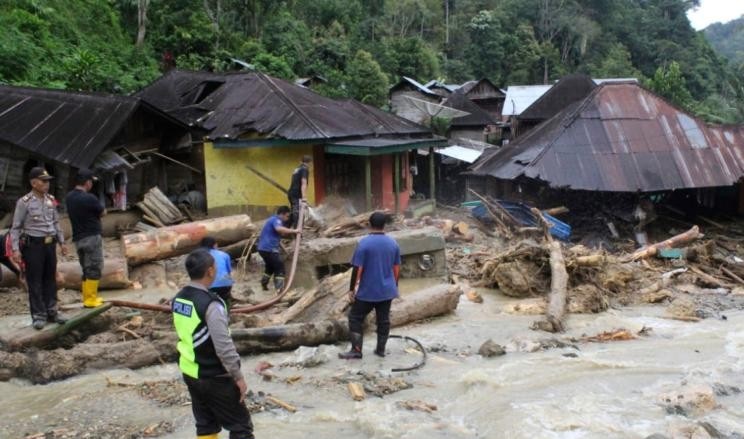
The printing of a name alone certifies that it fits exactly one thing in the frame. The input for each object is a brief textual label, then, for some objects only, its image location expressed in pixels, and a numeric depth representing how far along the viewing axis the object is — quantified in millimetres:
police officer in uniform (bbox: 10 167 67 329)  7125
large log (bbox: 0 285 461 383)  6926
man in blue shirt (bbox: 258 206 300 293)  10352
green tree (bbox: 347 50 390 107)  36875
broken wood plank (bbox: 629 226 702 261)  14469
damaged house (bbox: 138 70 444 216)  17562
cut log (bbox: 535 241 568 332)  9336
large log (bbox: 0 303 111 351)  7195
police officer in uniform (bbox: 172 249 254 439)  4223
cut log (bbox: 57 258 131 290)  10203
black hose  7246
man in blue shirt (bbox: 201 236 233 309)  6699
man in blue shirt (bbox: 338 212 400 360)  7238
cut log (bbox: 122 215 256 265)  11422
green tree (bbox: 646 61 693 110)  44469
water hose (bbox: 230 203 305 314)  8844
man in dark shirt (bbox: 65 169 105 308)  7906
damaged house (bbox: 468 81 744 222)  18578
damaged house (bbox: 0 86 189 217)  13984
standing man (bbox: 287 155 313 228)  12600
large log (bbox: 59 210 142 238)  15102
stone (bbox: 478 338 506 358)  8023
